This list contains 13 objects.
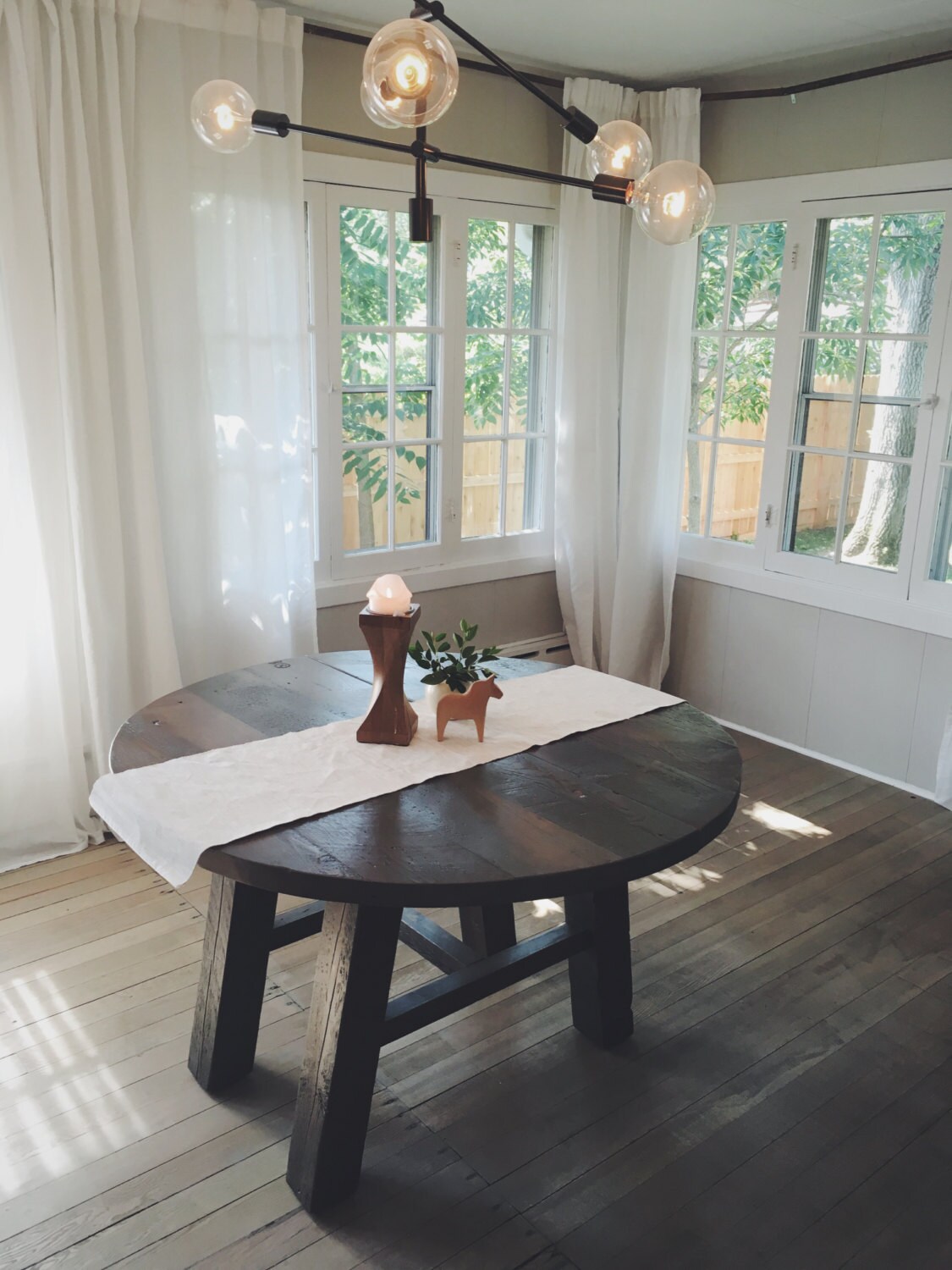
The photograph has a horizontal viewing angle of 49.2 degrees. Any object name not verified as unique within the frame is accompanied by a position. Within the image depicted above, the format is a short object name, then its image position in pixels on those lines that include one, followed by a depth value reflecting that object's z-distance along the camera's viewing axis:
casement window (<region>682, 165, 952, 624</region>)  3.63
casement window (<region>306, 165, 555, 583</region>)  3.70
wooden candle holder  2.06
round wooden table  1.67
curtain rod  3.40
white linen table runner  1.78
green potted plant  2.21
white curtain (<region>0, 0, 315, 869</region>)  2.88
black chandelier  1.60
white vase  2.21
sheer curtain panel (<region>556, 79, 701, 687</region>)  4.12
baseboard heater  4.55
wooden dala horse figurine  2.16
